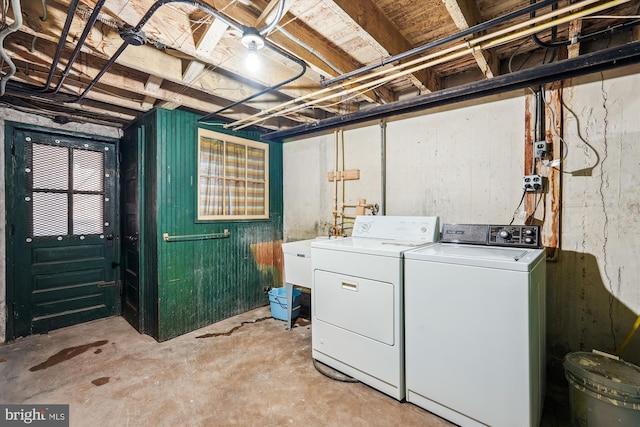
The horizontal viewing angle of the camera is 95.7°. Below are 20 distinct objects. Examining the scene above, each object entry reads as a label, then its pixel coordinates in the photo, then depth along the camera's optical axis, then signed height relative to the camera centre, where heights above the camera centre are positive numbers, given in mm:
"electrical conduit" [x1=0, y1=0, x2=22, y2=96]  1286 +911
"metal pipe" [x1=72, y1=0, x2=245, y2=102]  1332 +971
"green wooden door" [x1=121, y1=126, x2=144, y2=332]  3061 -195
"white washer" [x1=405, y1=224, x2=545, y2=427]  1497 -686
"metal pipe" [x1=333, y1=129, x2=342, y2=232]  3316 +325
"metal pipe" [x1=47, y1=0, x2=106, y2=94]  1331 +947
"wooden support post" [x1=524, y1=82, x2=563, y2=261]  2084 +289
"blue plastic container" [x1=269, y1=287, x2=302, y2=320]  3266 -1043
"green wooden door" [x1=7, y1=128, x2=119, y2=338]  2877 -187
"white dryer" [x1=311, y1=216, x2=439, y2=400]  1928 -661
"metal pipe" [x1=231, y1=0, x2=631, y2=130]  1336 +942
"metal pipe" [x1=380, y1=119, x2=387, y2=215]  2957 +471
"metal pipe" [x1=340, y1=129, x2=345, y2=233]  3287 +449
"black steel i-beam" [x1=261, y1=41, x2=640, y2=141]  1700 +917
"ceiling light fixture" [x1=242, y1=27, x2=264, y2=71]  1470 +898
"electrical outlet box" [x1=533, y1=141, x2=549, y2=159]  2084 +450
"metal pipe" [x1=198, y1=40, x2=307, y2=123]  1724 +990
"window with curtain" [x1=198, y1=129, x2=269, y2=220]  3158 +417
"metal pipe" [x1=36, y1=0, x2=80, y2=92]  1331 +945
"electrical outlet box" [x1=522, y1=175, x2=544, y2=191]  2109 +210
